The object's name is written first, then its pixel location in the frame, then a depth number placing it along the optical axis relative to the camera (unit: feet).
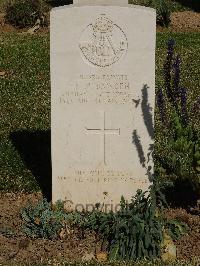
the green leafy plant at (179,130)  16.90
